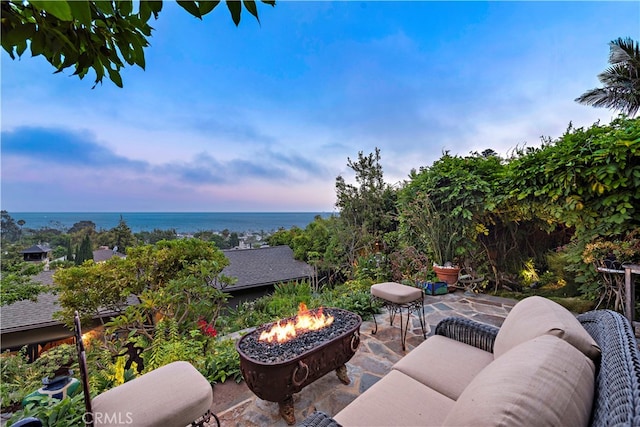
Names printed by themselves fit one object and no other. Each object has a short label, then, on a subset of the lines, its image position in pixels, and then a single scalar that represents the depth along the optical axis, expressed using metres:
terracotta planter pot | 4.68
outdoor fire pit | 1.72
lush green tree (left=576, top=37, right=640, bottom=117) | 8.43
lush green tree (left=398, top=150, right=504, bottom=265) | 4.55
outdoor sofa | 0.68
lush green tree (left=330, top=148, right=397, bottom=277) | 7.63
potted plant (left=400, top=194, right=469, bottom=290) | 4.77
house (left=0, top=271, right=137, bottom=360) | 5.02
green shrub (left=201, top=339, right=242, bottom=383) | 2.38
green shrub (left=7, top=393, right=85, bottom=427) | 1.49
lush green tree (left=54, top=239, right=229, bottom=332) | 2.89
